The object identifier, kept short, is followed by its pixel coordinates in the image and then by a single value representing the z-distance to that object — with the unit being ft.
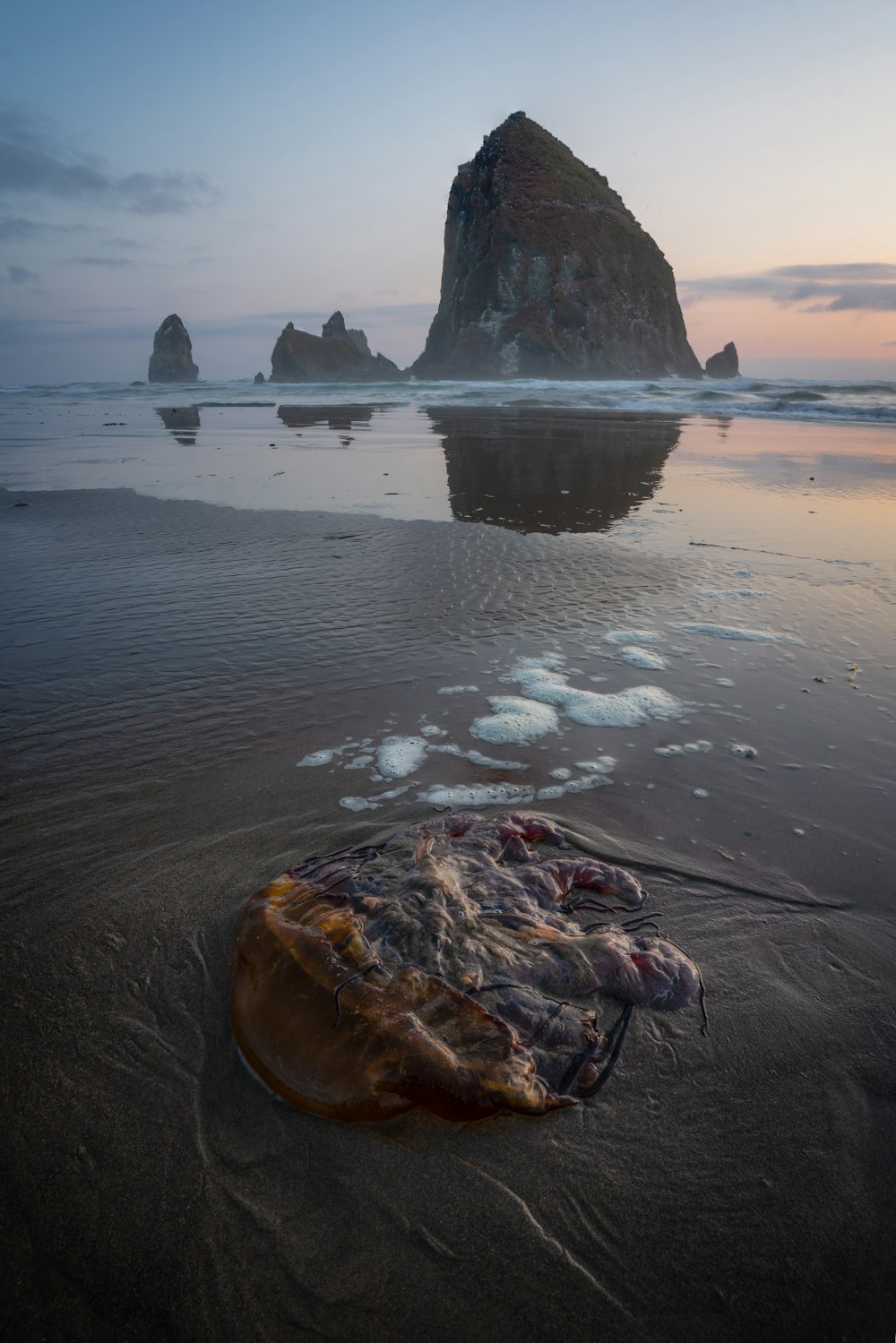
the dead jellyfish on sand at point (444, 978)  5.73
